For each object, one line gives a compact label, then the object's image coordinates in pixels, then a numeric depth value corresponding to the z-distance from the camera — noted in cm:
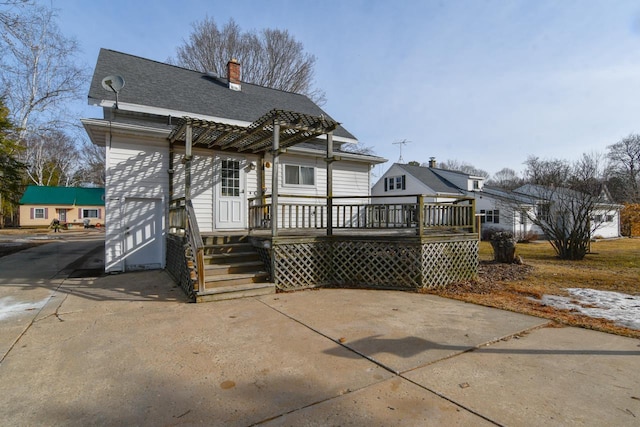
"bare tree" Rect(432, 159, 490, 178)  5854
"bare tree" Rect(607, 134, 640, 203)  3641
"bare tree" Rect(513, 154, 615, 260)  1216
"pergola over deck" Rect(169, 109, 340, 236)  662
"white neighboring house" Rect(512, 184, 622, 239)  1215
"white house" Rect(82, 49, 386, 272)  796
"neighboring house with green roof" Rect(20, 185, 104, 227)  3316
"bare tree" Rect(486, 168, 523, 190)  5489
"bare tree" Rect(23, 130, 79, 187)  3368
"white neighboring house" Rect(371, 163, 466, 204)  2692
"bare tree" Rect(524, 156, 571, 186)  1315
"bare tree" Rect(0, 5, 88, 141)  2119
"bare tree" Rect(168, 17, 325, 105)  2283
